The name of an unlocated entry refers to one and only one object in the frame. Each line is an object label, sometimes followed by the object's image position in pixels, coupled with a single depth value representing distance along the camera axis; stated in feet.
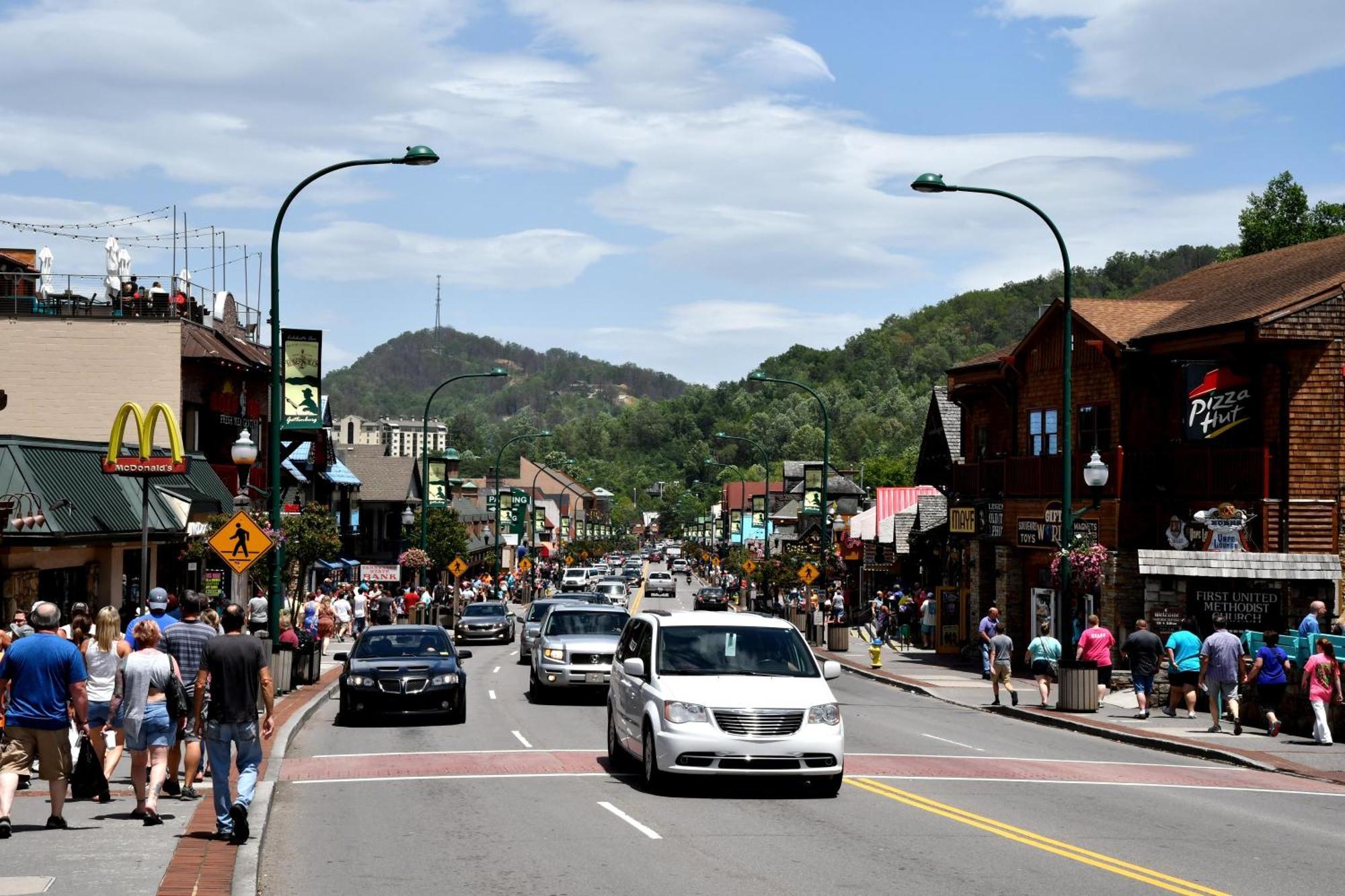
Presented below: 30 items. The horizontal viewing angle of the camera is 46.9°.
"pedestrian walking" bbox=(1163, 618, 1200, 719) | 85.05
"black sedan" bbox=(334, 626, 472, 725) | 74.95
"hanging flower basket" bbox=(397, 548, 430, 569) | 185.98
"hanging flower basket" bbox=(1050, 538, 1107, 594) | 98.89
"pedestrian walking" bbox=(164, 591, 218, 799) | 47.21
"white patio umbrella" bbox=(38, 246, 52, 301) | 146.10
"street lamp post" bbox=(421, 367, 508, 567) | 172.04
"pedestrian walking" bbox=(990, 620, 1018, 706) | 95.71
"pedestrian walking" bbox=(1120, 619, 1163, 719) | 87.97
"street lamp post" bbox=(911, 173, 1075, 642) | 89.40
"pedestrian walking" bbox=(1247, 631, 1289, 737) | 78.12
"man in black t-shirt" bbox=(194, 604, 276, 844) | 39.45
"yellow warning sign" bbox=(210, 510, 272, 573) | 73.77
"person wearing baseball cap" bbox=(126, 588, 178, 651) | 49.75
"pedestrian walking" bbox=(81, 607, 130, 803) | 45.34
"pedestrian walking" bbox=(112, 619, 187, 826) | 43.52
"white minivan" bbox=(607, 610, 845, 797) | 49.08
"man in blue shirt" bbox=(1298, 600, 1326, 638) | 79.77
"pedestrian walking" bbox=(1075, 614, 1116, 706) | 90.84
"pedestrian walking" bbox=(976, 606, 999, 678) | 109.70
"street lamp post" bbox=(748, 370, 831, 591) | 161.07
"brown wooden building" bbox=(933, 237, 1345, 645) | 100.68
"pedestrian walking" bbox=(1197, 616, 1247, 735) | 78.23
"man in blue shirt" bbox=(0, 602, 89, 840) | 40.75
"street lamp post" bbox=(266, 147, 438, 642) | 81.30
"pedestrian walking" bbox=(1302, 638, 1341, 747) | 73.26
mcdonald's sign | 75.15
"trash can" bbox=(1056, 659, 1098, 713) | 88.99
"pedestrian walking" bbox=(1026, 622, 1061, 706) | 93.40
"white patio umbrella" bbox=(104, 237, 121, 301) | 145.89
